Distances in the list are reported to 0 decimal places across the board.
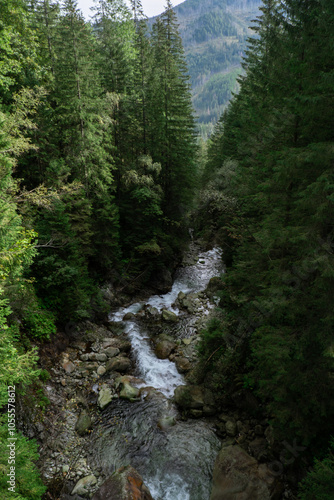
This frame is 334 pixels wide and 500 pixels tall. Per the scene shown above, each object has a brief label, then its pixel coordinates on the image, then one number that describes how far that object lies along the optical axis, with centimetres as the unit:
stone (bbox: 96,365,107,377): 1223
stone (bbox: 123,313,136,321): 1705
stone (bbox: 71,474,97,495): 758
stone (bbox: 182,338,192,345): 1466
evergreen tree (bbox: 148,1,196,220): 2020
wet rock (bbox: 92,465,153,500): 698
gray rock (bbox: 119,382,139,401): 1104
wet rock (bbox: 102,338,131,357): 1415
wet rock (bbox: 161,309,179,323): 1700
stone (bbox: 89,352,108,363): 1295
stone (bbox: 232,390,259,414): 948
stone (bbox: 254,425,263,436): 889
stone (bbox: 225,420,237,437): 930
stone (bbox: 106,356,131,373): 1262
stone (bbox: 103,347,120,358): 1355
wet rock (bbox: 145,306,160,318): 1761
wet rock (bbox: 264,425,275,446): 803
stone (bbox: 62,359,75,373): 1166
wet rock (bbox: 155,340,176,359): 1383
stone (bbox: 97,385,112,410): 1059
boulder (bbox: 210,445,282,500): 708
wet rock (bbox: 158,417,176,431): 992
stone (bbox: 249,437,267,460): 808
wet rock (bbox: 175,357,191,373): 1273
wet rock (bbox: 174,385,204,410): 1041
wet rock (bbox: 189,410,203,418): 1022
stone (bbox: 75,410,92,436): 940
